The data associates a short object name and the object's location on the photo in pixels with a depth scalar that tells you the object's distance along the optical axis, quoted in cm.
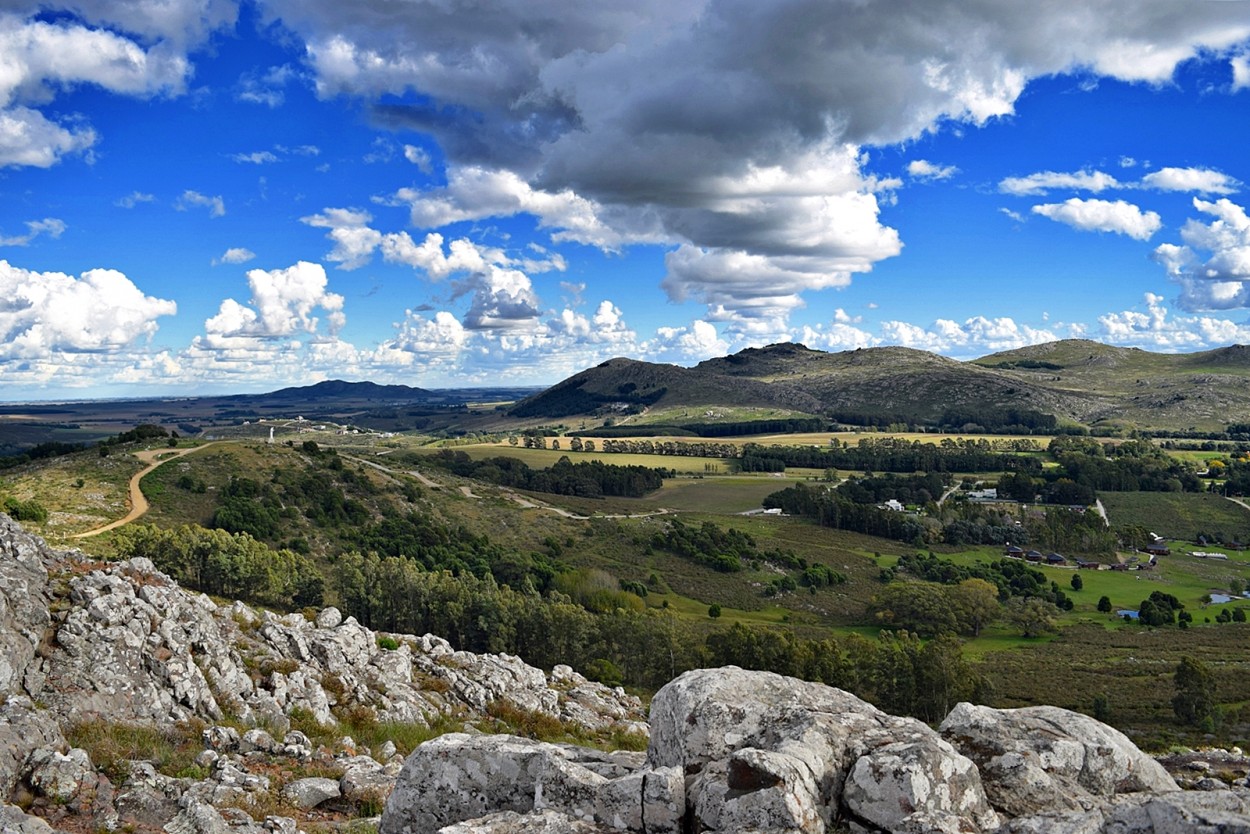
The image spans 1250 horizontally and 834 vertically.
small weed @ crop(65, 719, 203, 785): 1812
